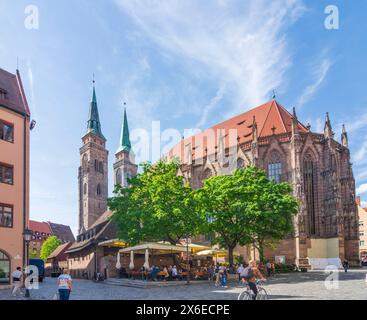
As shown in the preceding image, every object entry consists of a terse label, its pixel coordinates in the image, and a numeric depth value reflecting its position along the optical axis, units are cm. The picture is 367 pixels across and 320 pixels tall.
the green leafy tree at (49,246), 9050
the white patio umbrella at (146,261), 2771
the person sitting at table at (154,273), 2759
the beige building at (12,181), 2578
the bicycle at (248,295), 1463
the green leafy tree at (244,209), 3344
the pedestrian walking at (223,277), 2533
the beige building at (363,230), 8394
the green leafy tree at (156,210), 3100
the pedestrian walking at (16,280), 2045
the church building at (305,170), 5044
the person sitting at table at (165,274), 2840
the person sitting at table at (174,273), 2834
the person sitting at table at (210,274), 3056
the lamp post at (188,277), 2701
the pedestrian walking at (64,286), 1438
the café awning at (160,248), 2753
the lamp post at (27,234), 2278
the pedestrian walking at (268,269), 3404
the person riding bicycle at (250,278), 1446
